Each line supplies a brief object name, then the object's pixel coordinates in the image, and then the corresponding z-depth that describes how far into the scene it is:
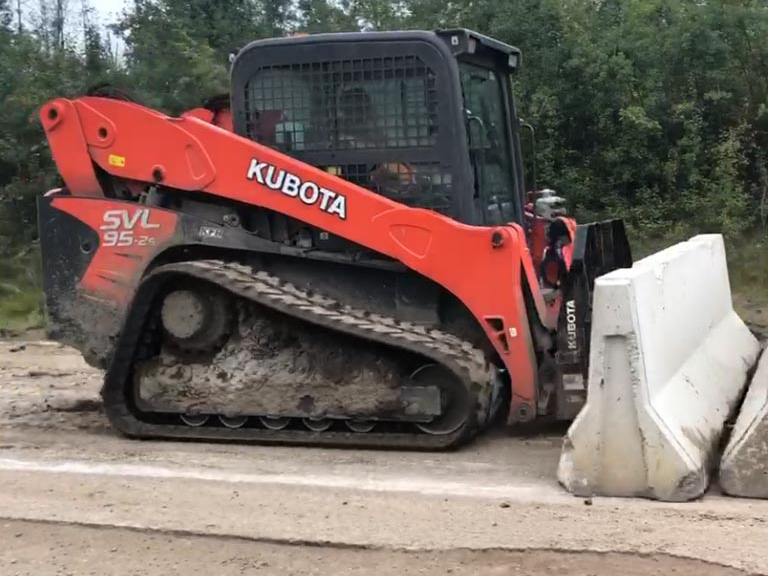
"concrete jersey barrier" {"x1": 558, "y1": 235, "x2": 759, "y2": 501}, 4.83
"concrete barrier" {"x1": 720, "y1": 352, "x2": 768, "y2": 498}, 4.79
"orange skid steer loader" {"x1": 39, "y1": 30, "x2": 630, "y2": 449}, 6.20
